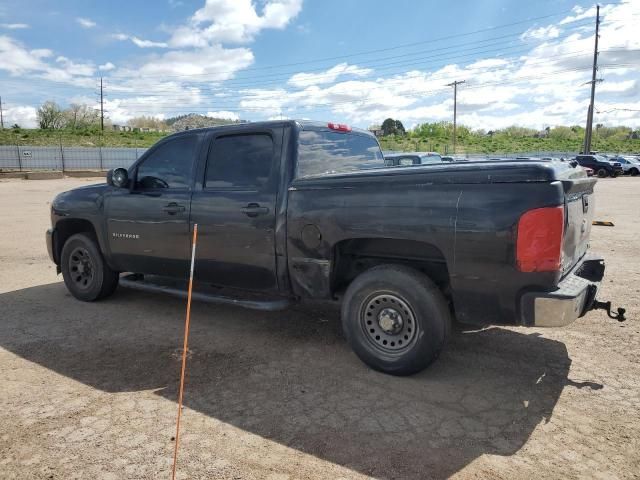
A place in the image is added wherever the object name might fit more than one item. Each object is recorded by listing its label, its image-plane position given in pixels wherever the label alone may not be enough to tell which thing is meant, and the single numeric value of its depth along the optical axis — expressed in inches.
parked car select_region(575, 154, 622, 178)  1487.5
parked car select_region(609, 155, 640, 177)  1587.1
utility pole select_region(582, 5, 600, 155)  1893.5
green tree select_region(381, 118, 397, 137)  4586.6
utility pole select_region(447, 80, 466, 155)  2560.0
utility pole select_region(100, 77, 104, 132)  3252.2
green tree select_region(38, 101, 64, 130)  3122.5
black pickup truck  125.2
